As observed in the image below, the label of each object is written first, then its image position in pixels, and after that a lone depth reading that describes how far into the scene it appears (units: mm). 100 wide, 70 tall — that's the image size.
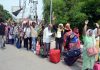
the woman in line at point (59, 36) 5466
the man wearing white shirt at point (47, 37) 5672
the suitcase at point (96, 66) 3978
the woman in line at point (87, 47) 4277
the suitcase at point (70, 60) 4867
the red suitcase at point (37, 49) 5955
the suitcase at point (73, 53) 4759
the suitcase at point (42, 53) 5667
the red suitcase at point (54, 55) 5123
